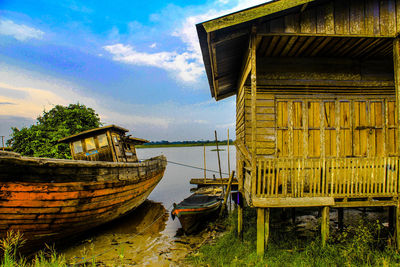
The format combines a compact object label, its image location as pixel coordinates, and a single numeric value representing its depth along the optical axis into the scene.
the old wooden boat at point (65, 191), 5.62
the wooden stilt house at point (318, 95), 4.87
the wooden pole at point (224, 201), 9.67
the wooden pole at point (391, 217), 5.79
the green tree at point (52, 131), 14.52
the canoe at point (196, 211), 8.05
